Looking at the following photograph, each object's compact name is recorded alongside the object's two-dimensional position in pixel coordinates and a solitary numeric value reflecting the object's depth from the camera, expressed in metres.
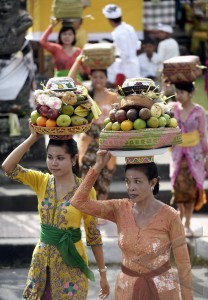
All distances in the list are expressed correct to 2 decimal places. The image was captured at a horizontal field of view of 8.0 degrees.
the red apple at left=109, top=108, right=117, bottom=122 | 8.60
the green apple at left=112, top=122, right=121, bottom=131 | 8.45
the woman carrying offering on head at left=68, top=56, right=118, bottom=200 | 14.40
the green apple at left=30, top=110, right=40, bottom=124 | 9.34
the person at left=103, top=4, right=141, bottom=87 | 20.37
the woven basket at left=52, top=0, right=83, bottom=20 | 18.06
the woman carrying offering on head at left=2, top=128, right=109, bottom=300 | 9.43
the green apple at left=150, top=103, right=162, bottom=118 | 8.50
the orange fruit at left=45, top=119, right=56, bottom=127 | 9.19
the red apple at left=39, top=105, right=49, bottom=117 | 9.22
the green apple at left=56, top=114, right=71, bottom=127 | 9.19
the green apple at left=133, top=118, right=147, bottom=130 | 8.39
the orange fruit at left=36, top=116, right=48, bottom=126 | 9.25
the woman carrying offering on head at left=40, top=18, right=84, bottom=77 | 17.58
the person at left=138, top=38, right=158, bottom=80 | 24.64
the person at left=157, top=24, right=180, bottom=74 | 23.25
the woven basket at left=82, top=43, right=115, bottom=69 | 14.55
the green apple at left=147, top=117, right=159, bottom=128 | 8.43
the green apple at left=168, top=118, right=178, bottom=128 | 8.65
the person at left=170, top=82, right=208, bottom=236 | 13.82
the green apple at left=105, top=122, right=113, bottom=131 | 8.53
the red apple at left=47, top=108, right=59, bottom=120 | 9.18
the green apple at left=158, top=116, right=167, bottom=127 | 8.52
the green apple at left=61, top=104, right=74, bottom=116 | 9.27
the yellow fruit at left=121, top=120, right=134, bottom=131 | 8.38
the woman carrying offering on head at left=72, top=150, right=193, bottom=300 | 8.42
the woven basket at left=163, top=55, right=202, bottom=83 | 13.58
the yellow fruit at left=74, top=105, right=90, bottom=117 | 9.33
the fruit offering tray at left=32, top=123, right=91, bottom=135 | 9.23
